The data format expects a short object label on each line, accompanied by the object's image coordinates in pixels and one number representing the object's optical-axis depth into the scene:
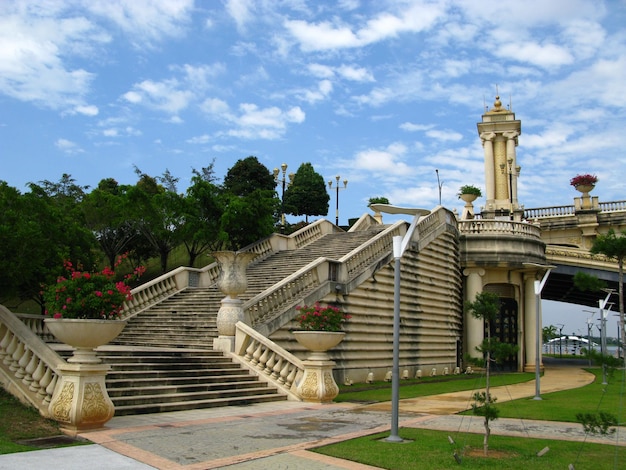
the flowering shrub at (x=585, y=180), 45.38
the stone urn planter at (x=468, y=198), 35.78
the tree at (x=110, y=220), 29.33
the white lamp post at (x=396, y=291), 9.16
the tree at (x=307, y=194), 59.78
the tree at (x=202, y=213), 28.02
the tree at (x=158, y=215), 28.47
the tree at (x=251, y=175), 49.84
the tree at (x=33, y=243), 16.47
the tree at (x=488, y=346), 8.13
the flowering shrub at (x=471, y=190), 35.44
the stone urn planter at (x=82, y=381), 9.30
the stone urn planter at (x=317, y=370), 14.23
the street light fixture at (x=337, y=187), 42.61
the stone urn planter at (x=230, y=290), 16.31
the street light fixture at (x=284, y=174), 29.15
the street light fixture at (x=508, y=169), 51.32
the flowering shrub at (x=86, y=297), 9.63
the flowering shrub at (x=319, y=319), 14.53
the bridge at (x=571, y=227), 39.16
